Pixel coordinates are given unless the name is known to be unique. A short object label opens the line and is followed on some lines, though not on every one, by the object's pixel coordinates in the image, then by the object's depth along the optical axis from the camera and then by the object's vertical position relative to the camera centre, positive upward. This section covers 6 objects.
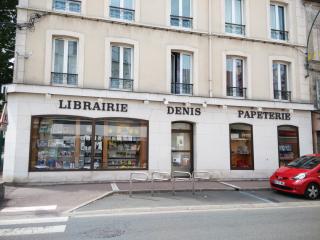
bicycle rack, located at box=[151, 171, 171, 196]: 12.55 -1.13
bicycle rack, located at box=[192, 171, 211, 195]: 12.69 -1.10
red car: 9.72 -0.91
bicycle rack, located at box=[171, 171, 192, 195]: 12.40 -1.19
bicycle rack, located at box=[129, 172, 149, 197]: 12.24 -1.08
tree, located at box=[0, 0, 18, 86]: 15.91 +5.98
